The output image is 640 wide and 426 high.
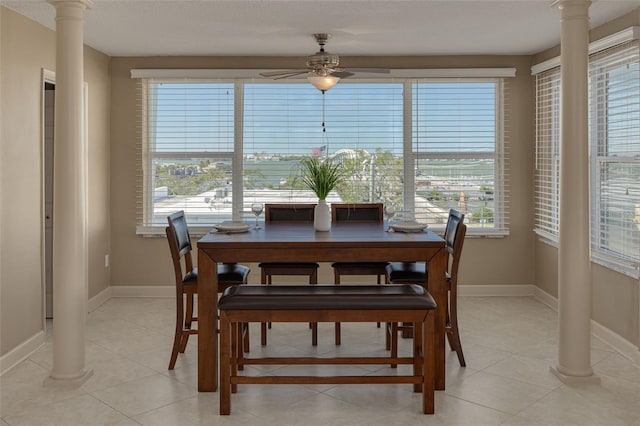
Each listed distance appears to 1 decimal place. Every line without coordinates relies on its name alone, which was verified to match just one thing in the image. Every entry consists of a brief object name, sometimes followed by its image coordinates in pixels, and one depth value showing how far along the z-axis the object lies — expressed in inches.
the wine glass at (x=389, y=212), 166.3
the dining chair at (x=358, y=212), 197.0
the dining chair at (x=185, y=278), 150.6
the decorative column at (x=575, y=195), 138.7
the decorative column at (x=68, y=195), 138.3
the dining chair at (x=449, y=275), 150.3
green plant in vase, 158.4
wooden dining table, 134.8
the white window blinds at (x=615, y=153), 164.7
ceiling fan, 173.9
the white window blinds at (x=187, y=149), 233.6
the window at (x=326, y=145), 234.1
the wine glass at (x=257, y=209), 165.6
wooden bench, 123.9
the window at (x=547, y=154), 213.3
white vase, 158.1
